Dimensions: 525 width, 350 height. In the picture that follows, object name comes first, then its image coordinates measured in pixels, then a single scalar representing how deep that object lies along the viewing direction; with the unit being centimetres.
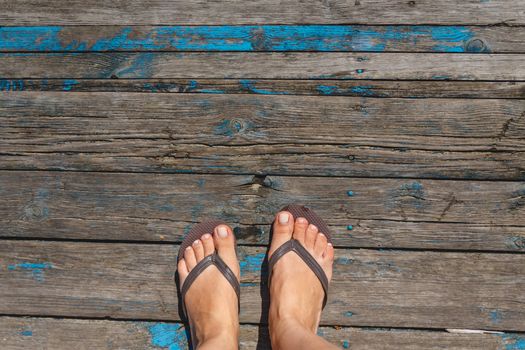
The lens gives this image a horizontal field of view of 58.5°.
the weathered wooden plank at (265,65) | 182
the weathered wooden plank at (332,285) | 170
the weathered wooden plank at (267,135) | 177
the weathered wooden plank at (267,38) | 184
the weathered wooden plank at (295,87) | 180
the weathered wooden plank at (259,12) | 186
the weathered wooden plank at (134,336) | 170
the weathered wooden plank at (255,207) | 174
